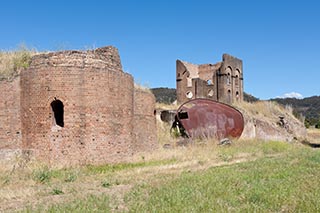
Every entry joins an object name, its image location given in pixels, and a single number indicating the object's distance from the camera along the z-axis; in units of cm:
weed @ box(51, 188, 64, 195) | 882
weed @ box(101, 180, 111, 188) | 968
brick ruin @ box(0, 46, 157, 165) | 1331
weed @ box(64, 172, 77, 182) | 1079
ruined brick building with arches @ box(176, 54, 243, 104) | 3969
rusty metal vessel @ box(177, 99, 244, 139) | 2141
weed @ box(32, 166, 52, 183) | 1070
